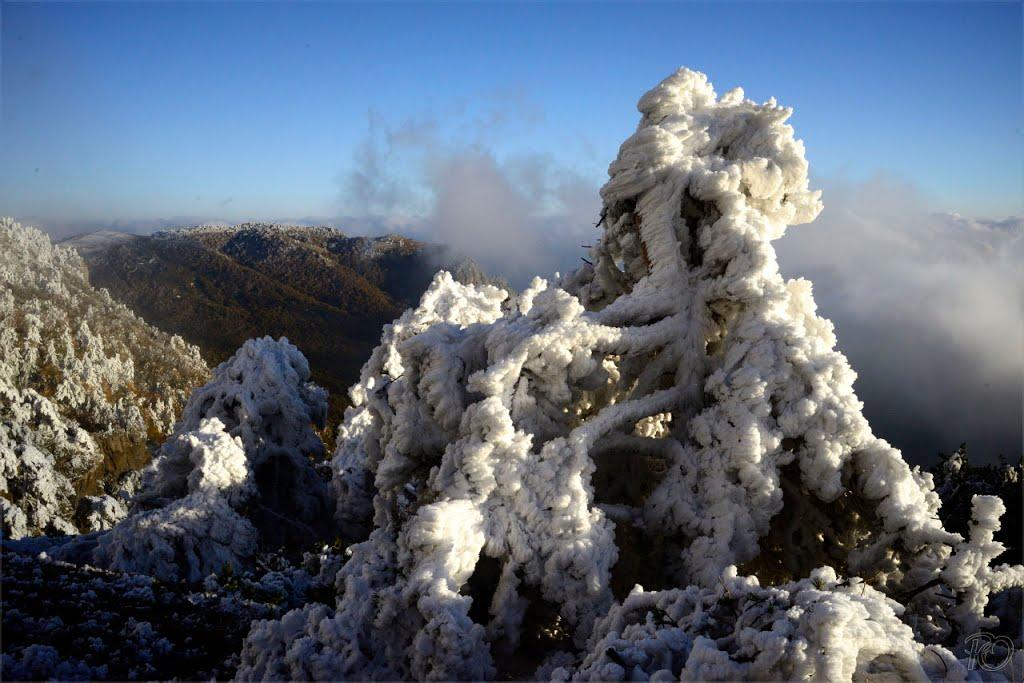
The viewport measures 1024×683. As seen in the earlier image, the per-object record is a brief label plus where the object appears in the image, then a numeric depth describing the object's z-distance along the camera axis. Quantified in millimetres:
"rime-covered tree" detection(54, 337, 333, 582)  9008
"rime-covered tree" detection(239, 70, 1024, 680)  3955
